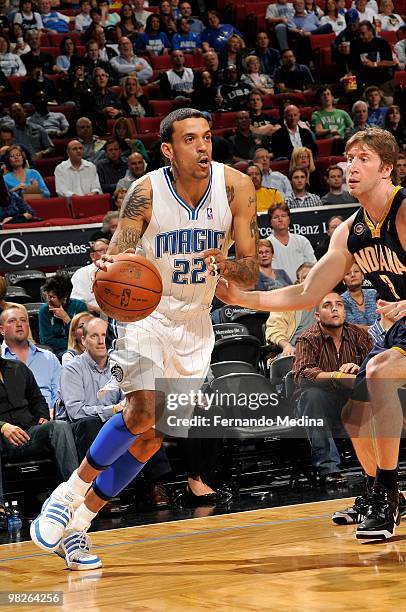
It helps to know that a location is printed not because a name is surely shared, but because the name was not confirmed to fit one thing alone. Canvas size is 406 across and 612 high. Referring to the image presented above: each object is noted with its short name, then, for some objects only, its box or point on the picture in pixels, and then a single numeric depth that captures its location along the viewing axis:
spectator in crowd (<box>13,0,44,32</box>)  14.80
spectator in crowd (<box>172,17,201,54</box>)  15.52
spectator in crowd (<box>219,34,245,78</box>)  15.09
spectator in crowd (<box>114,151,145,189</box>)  11.22
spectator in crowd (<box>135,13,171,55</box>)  15.36
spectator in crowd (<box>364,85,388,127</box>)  14.12
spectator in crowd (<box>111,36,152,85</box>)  14.35
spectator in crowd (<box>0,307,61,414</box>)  7.14
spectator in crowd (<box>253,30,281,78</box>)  15.55
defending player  4.68
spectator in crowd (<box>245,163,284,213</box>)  10.95
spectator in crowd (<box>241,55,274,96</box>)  14.77
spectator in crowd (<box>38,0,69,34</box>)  15.30
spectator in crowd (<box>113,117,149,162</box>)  12.16
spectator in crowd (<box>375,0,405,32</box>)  17.41
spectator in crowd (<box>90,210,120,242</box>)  9.14
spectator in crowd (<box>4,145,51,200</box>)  10.91
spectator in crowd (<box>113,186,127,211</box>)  10.29
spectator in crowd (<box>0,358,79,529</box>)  6.52
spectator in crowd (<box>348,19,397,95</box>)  15.39
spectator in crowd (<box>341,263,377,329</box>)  8.28
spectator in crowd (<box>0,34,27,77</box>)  13.77
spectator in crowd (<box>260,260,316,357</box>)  8.16
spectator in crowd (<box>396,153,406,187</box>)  11.47
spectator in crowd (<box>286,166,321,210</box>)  11.11
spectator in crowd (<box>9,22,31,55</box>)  14.11
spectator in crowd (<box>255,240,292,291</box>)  9.05
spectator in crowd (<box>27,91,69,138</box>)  12.84
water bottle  6.11
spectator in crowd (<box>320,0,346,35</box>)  17.00
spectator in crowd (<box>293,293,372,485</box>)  7.18
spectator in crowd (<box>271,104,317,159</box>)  13.03
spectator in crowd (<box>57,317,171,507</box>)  6.73
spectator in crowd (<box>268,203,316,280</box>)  9.55
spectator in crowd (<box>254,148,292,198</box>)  11.66
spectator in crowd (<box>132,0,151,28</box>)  15.91
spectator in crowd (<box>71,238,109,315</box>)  8.56
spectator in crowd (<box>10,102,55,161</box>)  12.41
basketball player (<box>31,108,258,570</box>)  4.58
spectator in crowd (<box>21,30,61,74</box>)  13.91
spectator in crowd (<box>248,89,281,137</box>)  13.31
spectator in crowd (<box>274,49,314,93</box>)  15.09
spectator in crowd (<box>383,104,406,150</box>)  13.69
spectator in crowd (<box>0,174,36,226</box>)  10.25
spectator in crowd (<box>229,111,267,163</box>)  12.72
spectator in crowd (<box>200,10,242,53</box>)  15.86
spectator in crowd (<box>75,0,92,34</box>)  15.44
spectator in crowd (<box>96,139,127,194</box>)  11.81
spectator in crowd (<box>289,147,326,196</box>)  11.83
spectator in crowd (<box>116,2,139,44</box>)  15.31
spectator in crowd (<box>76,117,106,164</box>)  12.23
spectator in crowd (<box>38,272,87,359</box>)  8.12
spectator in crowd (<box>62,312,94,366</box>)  7.24
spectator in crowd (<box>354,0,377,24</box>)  17.14
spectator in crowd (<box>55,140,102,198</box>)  11.45
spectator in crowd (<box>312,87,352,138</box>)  14.04
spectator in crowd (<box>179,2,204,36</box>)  15.85
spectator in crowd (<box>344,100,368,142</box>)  13.79
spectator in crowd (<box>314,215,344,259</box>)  9.79
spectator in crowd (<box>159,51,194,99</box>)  14.30
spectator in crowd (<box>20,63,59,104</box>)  13.12
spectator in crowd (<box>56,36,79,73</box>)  14.19
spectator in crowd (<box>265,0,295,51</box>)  16.50
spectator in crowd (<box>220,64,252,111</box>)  14.13
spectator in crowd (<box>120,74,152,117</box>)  13.45
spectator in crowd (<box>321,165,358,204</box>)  11.52
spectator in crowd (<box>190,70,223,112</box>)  14.03
